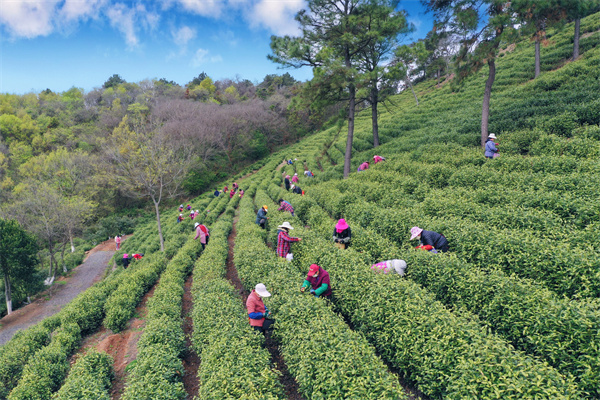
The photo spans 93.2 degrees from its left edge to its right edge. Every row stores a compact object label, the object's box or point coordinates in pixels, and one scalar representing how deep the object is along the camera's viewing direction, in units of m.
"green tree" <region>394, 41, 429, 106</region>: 14.96
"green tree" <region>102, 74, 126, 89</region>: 99.19
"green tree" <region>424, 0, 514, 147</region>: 13.95
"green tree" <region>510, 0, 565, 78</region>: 12.57
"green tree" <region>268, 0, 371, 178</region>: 16.53
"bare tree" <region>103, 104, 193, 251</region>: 17.16
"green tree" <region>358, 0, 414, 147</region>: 16.17
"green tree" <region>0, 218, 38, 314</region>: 17.61
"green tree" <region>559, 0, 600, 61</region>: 12.45
